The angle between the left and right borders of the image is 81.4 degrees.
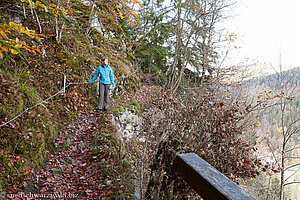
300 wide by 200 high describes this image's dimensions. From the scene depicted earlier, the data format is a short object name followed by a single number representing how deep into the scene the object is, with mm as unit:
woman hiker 6695
